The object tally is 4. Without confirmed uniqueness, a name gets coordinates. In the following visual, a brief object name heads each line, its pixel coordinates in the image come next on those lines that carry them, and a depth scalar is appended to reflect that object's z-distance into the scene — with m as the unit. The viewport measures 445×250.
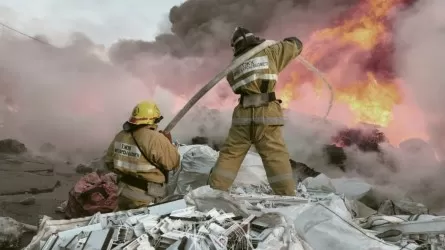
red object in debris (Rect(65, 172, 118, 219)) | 5.09
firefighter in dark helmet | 4.73
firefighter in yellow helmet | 4.36
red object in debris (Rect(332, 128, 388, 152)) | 8.08
